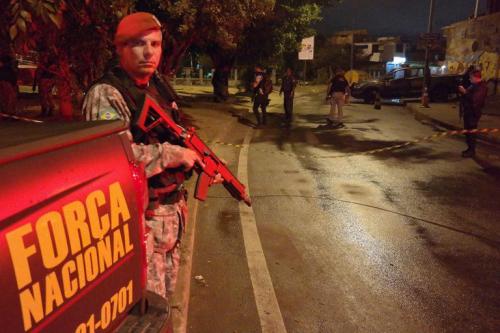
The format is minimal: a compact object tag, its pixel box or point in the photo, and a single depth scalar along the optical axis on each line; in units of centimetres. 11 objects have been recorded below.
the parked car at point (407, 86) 2223
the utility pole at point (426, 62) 1884
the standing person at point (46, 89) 1203
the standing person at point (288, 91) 1499
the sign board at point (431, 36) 1842
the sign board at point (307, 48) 2111
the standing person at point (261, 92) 1412
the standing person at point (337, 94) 1380
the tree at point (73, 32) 314
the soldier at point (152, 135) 235
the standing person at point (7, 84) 1035
